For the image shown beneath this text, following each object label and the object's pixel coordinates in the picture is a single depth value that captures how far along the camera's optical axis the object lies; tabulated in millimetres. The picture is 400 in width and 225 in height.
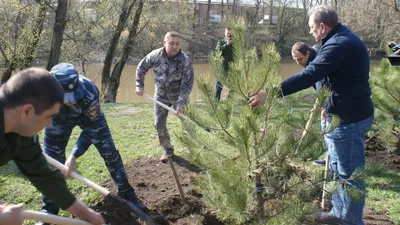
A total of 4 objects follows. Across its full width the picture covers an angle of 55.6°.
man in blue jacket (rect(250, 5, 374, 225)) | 2574
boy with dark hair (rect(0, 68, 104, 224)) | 1729
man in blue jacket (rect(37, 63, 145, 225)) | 2875
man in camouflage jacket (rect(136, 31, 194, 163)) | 4590
